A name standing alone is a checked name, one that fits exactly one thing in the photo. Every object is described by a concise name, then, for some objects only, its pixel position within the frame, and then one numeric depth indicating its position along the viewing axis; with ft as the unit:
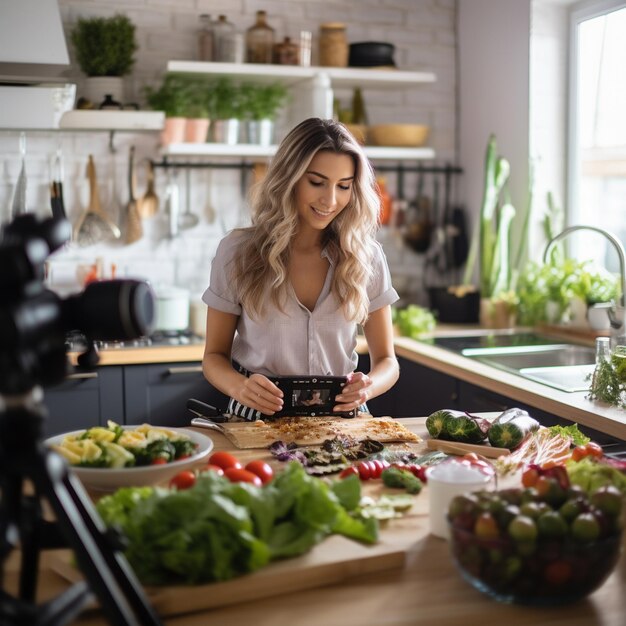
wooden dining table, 4.15
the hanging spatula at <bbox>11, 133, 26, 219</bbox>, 13.64
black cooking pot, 14.64
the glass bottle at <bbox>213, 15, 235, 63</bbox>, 13.87
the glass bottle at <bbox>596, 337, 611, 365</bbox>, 8.67
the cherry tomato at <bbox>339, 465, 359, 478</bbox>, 6.02
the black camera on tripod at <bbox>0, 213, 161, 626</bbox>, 3.51
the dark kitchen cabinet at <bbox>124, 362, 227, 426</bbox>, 12.50
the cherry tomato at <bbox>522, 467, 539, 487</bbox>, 5.08
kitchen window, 13.34
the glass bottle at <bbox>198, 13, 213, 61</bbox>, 14.01
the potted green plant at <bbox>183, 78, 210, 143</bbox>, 13.69
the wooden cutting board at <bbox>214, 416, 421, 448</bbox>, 6.96
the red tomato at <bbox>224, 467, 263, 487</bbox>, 5.24
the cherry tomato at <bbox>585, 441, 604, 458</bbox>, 6.19
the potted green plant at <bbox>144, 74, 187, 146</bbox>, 13.62
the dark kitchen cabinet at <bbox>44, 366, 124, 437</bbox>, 12.22
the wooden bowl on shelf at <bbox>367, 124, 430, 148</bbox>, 14.93
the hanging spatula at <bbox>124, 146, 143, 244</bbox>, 14.16
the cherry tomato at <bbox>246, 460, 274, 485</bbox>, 5.58
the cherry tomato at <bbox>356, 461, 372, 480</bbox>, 6.08
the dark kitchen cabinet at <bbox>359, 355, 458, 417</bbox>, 11.60
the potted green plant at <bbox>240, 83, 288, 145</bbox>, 14.03
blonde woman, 8.19
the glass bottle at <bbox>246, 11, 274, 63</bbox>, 14.07
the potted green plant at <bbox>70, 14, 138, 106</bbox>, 13.33
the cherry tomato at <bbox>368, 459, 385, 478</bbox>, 6.12
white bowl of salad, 5.63
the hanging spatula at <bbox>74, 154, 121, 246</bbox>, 13.98
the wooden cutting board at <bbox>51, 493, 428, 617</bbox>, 4.19
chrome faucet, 10.43
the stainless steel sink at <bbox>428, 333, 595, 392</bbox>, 10.87
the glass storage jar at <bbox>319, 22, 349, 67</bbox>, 14.55
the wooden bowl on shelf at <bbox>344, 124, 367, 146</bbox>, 14.57
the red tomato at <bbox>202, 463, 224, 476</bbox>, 5.57
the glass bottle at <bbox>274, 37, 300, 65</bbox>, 14.11
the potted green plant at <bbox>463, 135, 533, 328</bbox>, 14.05
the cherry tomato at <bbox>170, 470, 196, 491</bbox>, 5.17
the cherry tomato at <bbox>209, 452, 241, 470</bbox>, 5.84
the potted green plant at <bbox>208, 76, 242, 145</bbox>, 13.96
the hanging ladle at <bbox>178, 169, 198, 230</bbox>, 14.66
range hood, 11.56
